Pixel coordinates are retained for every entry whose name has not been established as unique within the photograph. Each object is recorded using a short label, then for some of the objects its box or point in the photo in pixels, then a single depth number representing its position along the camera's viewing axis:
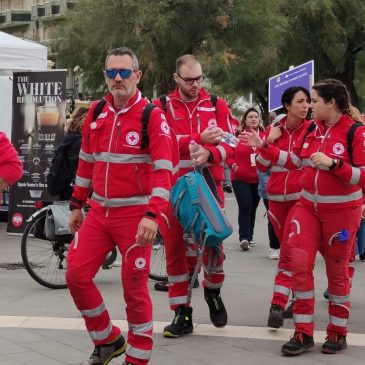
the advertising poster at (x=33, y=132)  12.12
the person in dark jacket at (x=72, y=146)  8.56
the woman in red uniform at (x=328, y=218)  5.98
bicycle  8.51
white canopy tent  12.98
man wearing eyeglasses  6.44
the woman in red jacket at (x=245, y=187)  11.88
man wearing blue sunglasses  5.18
